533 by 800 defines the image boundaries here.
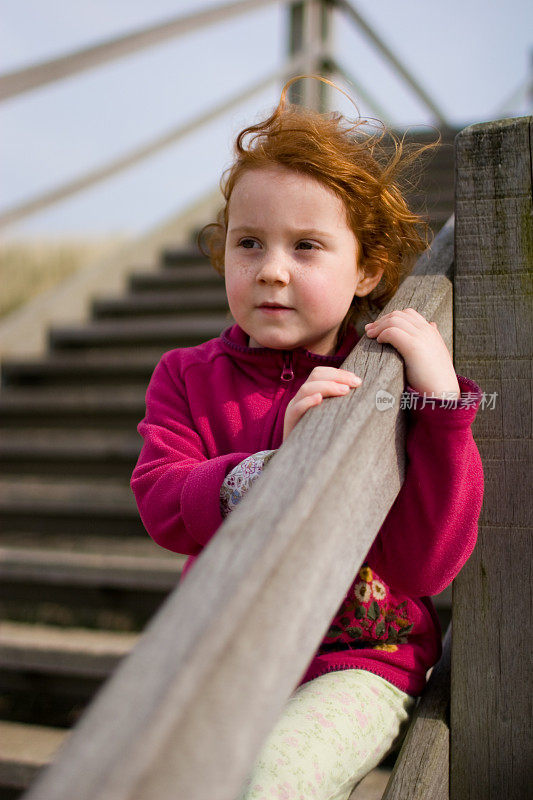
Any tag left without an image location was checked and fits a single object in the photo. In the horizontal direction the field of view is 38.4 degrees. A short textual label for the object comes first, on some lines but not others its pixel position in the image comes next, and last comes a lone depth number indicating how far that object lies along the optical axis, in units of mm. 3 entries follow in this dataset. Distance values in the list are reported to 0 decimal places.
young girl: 1030
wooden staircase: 2471
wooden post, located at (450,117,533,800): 1146
